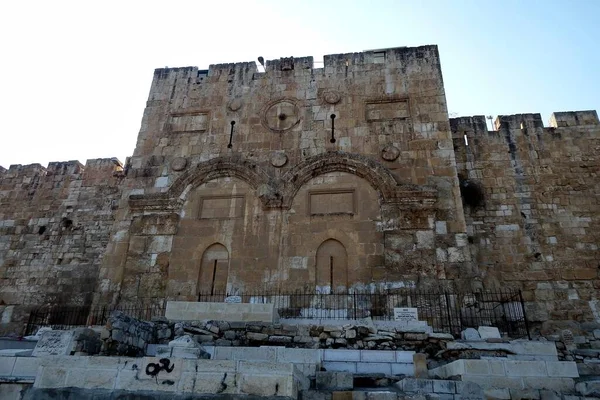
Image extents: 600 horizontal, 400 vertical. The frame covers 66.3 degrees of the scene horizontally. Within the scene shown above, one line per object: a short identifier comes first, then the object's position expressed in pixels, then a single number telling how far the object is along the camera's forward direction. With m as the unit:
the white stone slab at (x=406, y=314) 10.16
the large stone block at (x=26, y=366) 6.20
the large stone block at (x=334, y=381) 5.88
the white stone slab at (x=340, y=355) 7.57
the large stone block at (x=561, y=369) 6.14
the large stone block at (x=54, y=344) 6.81
